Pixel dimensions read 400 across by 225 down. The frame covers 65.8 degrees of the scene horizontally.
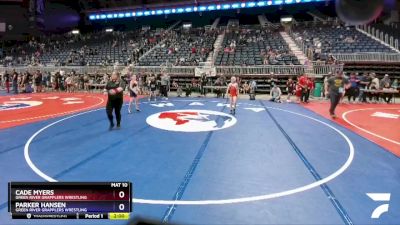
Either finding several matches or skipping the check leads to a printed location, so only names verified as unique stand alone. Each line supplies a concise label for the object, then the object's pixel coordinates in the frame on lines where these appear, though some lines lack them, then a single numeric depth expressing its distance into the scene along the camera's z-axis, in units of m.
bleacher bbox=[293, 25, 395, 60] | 22.33
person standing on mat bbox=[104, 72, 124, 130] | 9.48
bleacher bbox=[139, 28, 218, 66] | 25.50
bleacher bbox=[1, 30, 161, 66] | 30.25
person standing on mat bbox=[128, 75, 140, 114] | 12.80
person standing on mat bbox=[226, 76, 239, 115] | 12.62
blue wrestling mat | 4.46
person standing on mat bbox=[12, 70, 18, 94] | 21.73
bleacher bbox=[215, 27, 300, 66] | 22.73
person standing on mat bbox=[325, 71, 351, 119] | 11.95
